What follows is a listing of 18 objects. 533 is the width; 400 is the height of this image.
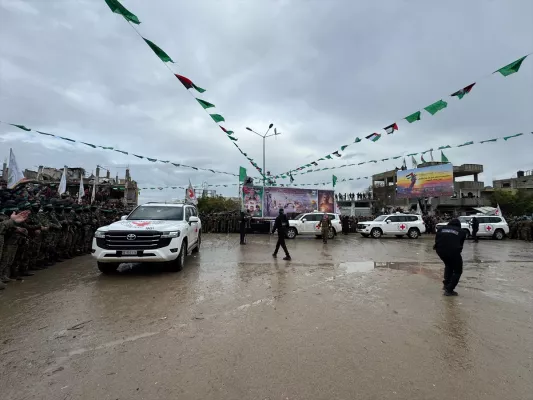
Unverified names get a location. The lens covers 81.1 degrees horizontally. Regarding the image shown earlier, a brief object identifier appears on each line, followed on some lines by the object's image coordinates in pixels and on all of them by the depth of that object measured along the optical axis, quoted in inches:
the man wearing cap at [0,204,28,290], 229.1
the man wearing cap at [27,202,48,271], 275.7
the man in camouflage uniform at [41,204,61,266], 307.0
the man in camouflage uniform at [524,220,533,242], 776.9
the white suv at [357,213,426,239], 775.8
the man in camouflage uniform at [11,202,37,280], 259.4
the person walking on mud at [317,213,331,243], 613.2
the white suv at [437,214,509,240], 817.1
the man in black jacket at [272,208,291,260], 378.0
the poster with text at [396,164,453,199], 1259.8
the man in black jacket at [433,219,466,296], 221.3
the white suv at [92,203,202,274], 258.4
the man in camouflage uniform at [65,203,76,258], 345.4
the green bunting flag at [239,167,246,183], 876.0
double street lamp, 860.1
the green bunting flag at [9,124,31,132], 390.9
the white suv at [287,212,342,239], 738.8
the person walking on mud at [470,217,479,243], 695.1
